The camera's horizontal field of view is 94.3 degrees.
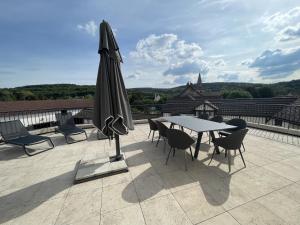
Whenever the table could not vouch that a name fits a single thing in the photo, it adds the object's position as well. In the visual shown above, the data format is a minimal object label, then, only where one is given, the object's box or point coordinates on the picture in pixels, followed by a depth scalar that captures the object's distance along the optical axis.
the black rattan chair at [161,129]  3.36
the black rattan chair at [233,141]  2.48
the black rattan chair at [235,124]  3.49
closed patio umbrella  2.25
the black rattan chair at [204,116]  4.49
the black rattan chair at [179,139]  2.55
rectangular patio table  2.77
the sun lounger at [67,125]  4.29
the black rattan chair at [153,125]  3.90
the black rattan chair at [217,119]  4.09
